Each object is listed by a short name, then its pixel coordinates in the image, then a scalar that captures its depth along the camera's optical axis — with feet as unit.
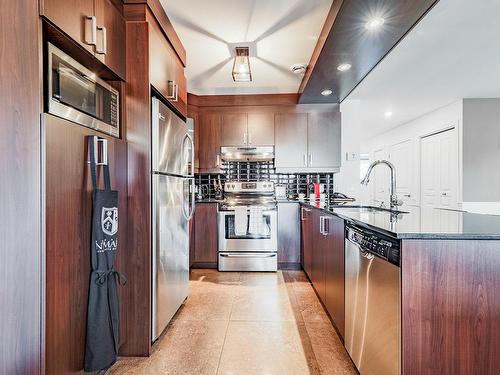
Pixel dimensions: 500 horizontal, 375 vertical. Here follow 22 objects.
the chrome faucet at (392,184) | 7.29
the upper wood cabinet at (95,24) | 4.08
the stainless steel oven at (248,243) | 12.29
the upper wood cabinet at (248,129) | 13.64
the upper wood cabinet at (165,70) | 6.56
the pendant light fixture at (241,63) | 9.24
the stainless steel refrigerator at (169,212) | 6.49
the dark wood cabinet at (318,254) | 8.34
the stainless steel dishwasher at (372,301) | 3.98
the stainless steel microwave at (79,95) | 4.11
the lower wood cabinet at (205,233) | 12.59
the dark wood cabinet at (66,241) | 4.05
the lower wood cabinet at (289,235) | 12.59
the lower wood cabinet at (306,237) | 10.54
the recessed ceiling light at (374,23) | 6.68
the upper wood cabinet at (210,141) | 13.75
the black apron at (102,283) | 4.89
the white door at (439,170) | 14.37
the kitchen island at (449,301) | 3.71
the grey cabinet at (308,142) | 13.47
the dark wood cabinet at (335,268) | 6.38
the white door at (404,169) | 18.65
